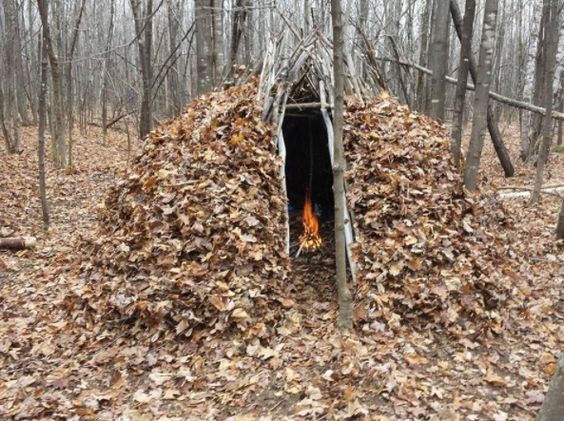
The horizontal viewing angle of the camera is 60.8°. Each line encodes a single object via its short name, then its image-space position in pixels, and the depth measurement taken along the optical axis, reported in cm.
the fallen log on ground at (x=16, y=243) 704
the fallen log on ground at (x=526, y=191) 848
